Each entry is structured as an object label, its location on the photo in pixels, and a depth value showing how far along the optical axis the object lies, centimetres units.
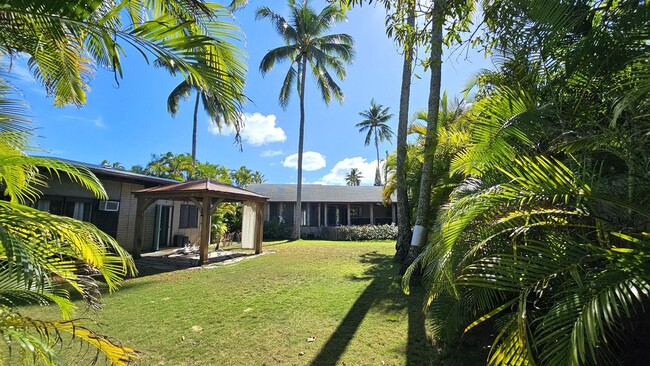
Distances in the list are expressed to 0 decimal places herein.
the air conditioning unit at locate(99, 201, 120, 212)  1265
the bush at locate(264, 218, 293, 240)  2336
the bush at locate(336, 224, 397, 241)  2261
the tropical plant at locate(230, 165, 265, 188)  3402
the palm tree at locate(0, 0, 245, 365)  182
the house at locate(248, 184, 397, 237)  2558
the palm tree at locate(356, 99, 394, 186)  4181
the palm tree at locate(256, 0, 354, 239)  2228
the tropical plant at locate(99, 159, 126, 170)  4809
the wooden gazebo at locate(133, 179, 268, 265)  1116
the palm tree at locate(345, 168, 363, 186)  7714
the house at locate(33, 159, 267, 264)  1121
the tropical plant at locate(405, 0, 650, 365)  195
